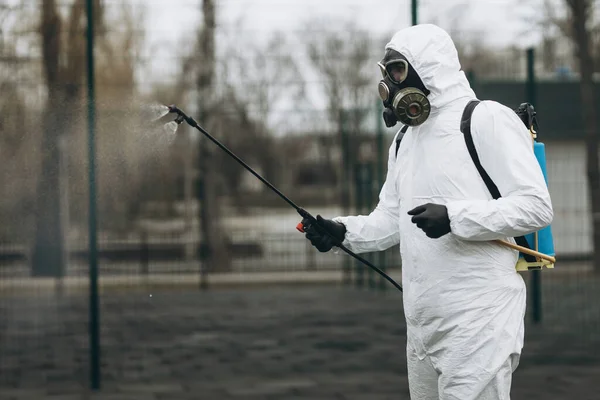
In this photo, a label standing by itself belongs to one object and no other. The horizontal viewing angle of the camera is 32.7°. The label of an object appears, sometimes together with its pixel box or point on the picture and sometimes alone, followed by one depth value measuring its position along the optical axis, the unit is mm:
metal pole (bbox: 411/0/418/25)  7559
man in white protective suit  3283
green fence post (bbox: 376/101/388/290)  12039
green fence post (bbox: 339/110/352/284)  12656
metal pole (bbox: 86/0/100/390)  6801
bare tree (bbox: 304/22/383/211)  12117
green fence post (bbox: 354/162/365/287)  12734
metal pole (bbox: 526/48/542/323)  9164
